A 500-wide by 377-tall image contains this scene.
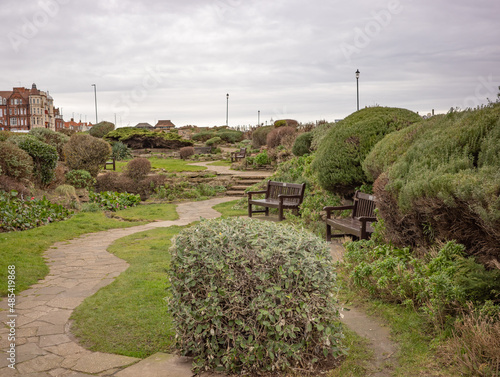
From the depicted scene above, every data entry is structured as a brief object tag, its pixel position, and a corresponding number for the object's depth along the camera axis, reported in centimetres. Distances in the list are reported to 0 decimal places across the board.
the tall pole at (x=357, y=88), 3006
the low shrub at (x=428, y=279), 362
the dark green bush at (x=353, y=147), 873
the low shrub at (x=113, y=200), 1374
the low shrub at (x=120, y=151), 2777
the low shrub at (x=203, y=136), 3912
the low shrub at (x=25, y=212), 935
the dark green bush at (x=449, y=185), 387
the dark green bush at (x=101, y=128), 3894
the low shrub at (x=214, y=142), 3359
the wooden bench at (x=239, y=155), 2464
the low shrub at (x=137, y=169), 1630
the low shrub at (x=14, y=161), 1205
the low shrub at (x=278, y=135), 2058
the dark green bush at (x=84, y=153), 1673
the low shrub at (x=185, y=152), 2803
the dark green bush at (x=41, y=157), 1368
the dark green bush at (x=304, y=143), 1541
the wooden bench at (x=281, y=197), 1030
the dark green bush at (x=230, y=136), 3697
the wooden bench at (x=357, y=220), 666
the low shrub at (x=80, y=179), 1582
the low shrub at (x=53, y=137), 1902
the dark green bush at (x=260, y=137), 2802
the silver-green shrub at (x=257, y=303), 321
